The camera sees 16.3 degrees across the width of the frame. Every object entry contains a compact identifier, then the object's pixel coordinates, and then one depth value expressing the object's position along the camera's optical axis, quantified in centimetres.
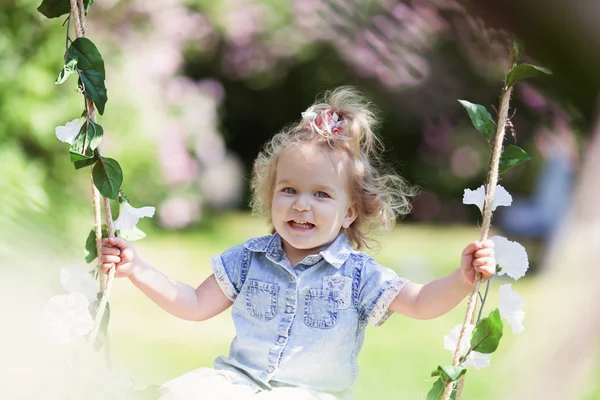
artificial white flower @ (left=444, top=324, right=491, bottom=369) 268
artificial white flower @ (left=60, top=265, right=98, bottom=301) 277
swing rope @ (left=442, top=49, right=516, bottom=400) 266
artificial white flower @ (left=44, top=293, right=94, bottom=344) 273
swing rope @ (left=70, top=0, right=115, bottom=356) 269
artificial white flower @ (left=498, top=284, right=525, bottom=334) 269
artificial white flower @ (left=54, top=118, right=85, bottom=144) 272
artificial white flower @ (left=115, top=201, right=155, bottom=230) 280
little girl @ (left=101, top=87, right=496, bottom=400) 282
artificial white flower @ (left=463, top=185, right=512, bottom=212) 270
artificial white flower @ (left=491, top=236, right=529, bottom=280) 270
